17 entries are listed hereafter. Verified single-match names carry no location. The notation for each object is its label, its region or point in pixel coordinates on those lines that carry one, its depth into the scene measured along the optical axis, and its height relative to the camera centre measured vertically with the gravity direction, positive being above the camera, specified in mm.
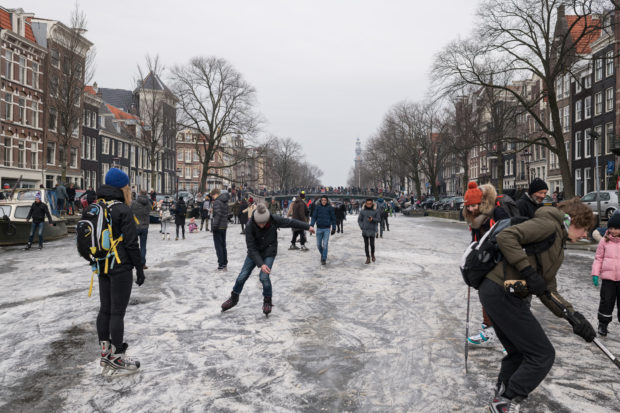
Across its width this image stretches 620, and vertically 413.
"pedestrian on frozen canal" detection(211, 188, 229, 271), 10742 -573
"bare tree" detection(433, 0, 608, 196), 23719 +7945
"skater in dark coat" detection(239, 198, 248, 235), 19817 -425
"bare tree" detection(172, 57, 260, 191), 44250 +9517
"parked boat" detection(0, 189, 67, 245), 15625 -616
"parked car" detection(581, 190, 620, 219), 24825 +280
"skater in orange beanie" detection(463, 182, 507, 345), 3846 +21
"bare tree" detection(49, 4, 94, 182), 26734 +6840
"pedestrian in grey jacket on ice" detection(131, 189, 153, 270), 10875 -216
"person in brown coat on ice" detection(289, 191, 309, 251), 15203 -202
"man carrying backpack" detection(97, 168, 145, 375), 4445 -722
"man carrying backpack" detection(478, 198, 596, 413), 3113 -589
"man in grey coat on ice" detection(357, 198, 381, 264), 12156 -399
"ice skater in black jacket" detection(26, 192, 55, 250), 15191 -381
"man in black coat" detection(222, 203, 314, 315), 6762 -576
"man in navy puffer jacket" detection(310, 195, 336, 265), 12051 -390
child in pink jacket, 5835 -779
